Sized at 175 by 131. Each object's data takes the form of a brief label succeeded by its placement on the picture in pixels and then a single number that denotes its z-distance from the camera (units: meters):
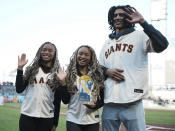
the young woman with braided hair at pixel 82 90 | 2.89
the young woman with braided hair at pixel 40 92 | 3.09
